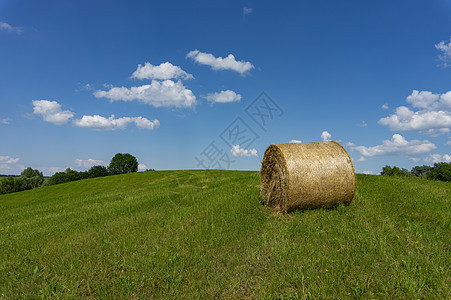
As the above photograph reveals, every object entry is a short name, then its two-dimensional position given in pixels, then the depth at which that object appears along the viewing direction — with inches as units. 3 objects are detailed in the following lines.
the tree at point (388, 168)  1754.4
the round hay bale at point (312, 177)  349.7
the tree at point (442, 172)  1838.8
